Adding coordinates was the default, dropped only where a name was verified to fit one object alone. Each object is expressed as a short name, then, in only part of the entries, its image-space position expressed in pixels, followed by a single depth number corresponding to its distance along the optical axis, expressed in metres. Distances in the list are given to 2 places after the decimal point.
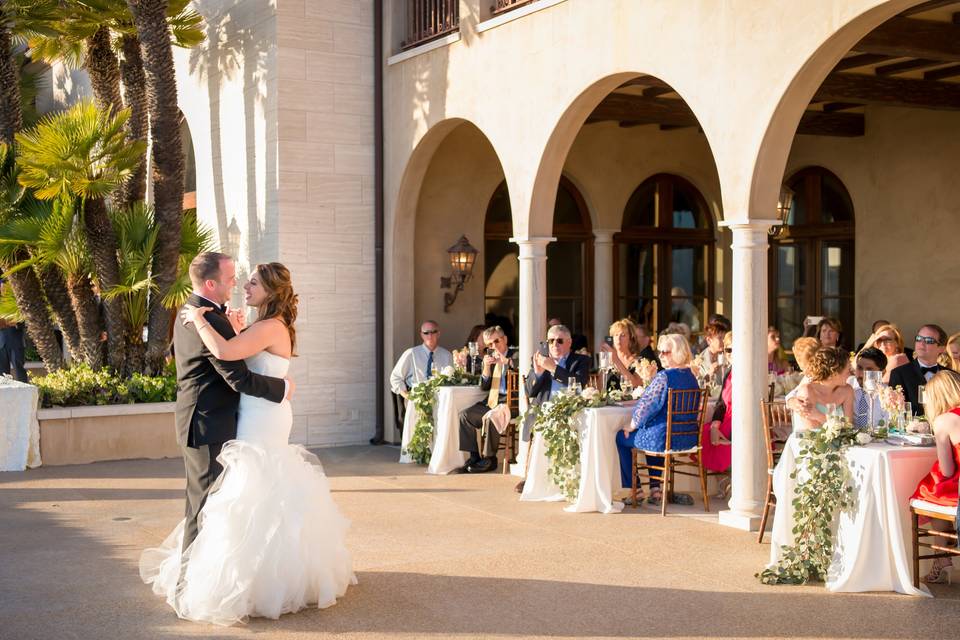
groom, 6.11
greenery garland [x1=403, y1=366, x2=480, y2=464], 11.79
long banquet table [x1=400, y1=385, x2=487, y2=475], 11.46
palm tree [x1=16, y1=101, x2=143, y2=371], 12.16
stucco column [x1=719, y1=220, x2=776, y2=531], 8.41
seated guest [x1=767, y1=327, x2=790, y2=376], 10.67
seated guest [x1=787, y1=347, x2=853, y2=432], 7.14
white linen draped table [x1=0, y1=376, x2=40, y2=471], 11.57
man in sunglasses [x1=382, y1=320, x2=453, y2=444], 12.41
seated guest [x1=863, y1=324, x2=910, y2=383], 9.73
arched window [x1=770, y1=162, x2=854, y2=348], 14.92
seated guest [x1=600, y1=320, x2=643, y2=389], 10.65
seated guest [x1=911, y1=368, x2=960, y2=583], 6.20
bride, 5.90
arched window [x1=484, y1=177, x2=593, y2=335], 15.66
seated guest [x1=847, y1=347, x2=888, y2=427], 7.27
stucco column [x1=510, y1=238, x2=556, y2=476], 11.07
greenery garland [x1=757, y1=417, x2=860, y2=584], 6.71
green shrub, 12.38
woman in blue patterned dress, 8.86
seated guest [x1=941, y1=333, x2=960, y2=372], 8.88
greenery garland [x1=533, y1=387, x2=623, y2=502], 9.26
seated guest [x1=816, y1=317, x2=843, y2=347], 11.26
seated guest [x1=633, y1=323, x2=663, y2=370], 12.15
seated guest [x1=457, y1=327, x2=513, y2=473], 11.23
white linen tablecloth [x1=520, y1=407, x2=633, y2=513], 9.09
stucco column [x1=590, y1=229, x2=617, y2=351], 15.77
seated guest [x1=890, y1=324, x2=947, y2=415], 9.10
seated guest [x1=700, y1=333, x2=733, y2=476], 9.52
